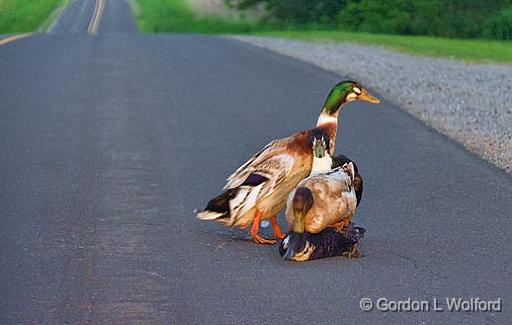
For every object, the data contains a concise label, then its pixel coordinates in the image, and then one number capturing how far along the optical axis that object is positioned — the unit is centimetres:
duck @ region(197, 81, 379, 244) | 1440
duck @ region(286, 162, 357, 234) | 1358
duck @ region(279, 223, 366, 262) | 1390
